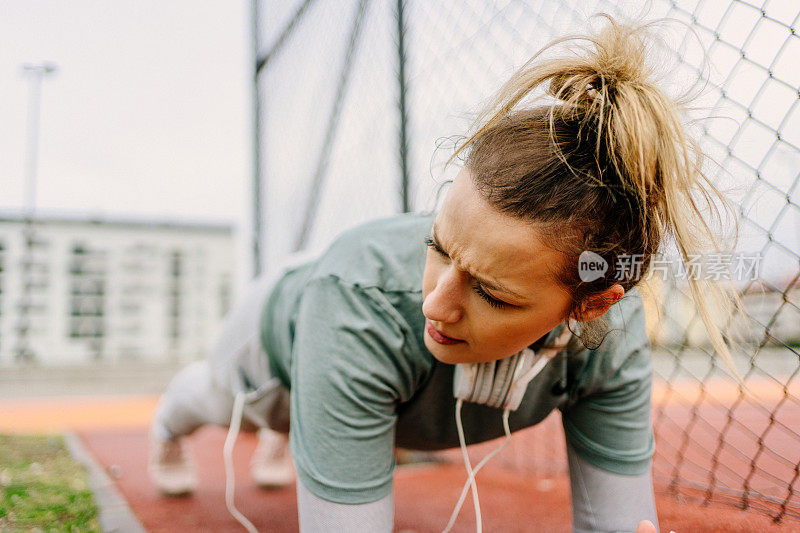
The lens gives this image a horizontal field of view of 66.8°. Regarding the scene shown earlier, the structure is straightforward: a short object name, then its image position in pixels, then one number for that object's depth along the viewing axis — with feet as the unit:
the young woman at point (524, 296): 2.83
